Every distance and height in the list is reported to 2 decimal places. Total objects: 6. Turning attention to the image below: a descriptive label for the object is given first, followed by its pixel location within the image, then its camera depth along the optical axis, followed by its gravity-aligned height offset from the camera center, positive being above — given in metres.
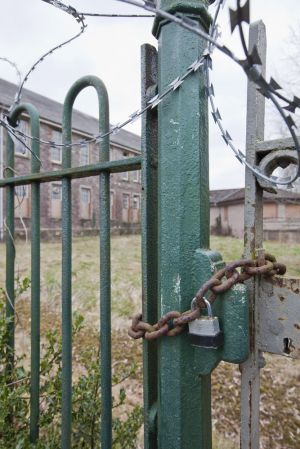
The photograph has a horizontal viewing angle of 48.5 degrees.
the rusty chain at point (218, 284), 0.82 -0.14
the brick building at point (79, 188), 18.09 +2.66
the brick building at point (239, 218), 22.66 +0.83
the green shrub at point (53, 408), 1.50 -0.86
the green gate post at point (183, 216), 0.92 +0.03
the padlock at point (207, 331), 0.84 -0.27
